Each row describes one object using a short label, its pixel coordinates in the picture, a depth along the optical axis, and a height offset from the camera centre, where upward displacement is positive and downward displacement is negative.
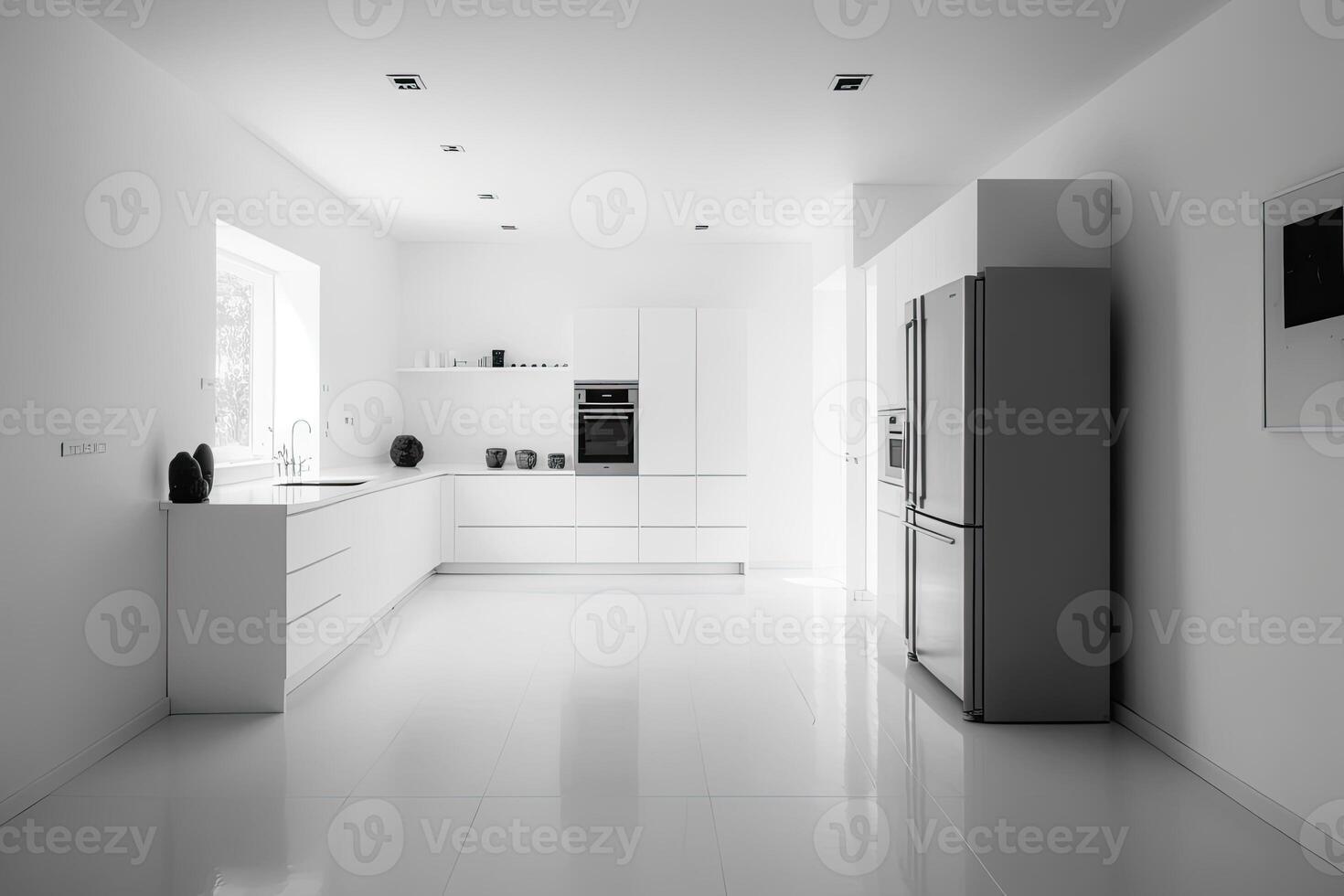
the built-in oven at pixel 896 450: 4.67 -0.02
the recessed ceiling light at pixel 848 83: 3.82 +1.66
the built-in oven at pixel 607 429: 6.86 +0.16
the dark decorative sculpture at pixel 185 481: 3.62 -0.13
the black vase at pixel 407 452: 6.76 -0.02
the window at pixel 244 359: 5.03 +0.57
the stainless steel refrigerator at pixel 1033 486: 3.55 -0.17
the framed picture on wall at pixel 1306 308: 2.48 +0.42
